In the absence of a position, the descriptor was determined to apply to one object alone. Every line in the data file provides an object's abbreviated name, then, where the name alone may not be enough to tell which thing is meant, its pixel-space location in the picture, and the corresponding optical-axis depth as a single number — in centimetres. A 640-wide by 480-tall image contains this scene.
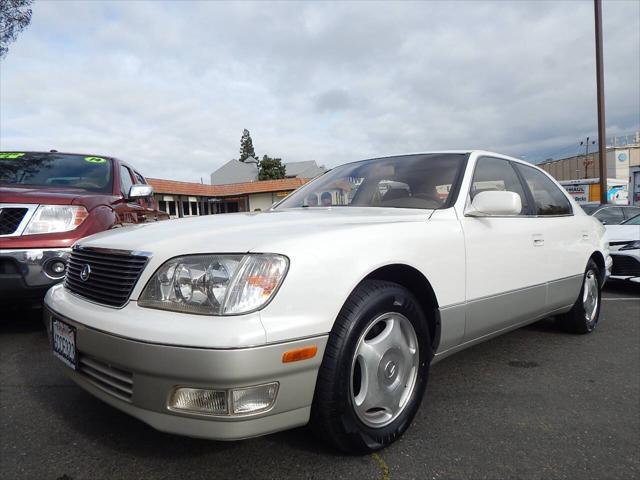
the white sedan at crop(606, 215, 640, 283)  595
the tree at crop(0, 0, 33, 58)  1113
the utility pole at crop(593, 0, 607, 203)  1328
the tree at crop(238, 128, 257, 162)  8112
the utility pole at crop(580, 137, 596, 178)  5444
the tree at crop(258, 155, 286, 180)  6383
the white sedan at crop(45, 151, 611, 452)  158
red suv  322
